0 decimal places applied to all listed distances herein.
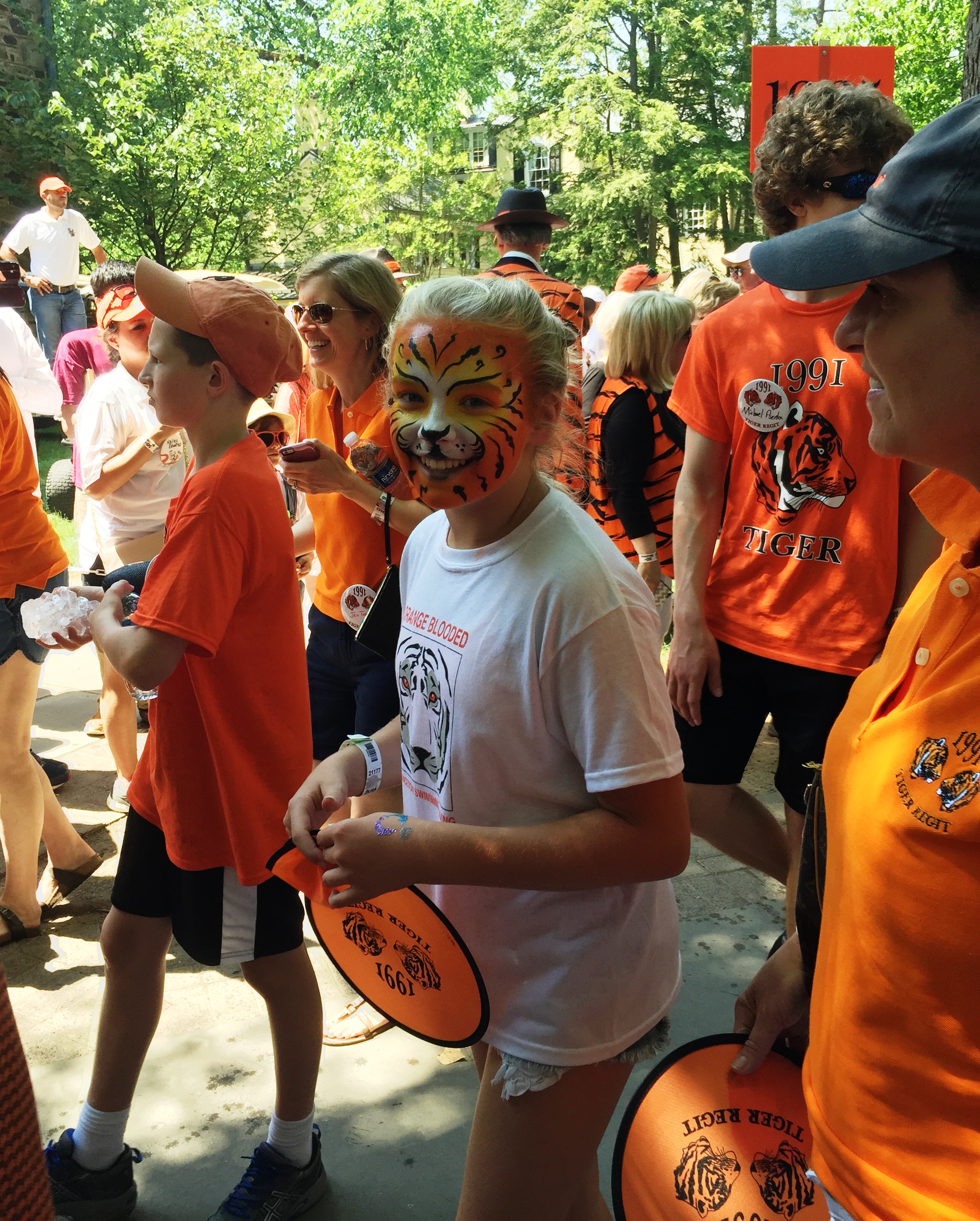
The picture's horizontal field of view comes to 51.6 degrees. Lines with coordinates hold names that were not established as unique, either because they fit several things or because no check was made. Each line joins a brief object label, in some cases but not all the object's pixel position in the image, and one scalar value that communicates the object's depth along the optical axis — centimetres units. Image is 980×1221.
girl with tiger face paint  148
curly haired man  255
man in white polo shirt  1191
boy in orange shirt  226
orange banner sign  496
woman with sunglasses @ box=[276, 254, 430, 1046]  306
